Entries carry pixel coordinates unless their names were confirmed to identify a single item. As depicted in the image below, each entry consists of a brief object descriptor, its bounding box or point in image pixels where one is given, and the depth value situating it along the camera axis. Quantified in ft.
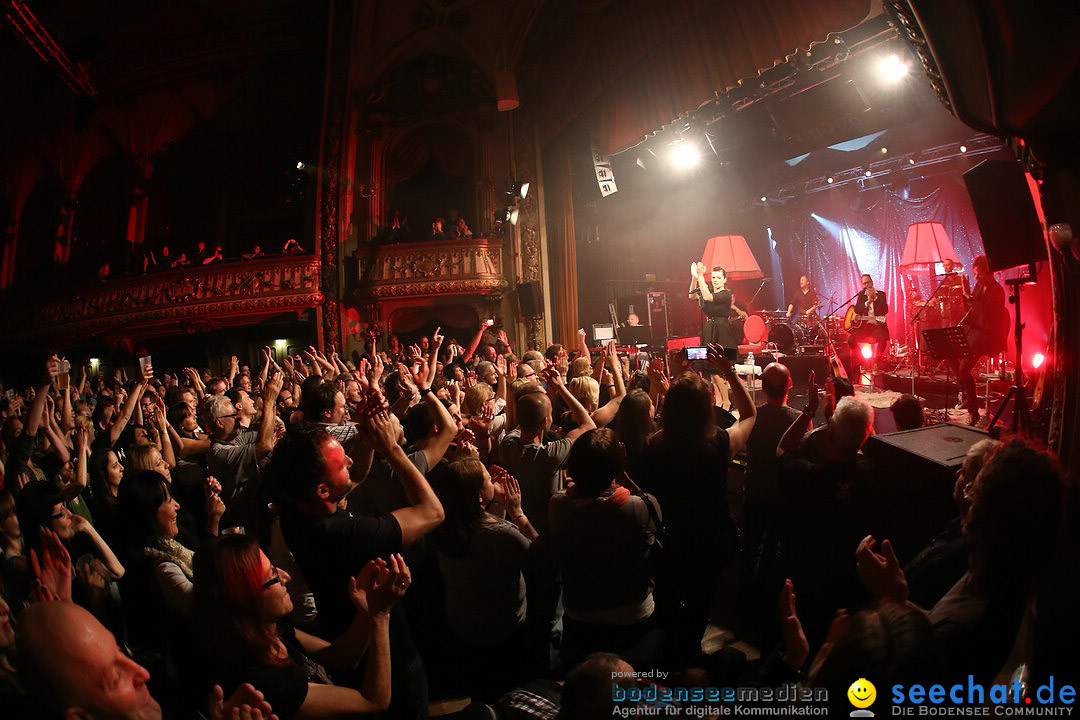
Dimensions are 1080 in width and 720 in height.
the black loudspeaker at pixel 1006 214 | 12.05
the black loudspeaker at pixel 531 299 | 38.19
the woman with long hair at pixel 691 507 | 8.00
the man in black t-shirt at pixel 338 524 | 5.69
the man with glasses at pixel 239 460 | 8.87
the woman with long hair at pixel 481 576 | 6.84
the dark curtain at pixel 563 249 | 39.99
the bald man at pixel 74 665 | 3.72
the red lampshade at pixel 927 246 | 32.94
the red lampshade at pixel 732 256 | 41.45
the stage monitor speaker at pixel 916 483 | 7.94
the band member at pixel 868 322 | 29.89
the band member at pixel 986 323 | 20.01
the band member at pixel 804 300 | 41.14
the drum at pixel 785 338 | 32.42
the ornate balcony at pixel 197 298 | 42.42
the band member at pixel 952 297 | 28.12
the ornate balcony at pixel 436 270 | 40.32
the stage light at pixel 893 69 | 25.90
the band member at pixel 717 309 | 25.14
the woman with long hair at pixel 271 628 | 4.44
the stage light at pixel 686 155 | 35.96
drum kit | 31.32
